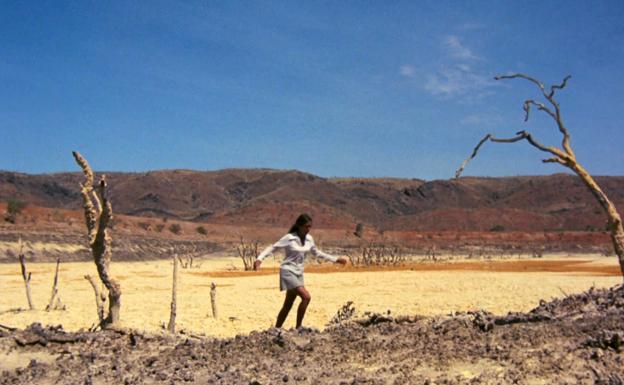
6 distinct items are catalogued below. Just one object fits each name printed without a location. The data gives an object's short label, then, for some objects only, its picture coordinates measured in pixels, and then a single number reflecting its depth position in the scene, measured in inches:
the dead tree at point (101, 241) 311.6
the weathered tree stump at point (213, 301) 542.9
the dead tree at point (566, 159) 292.4
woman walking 328.8
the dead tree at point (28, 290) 609.3
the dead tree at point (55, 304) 596.6
